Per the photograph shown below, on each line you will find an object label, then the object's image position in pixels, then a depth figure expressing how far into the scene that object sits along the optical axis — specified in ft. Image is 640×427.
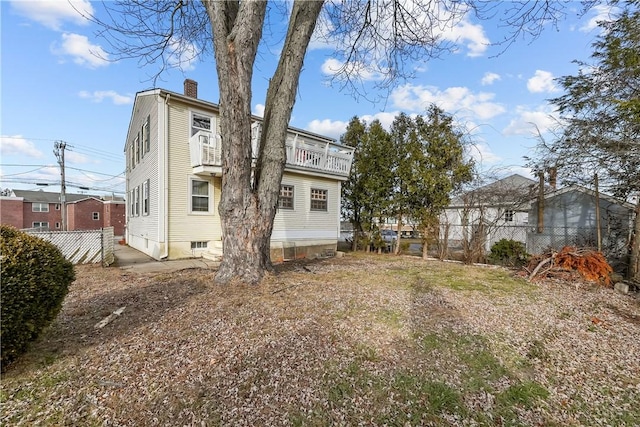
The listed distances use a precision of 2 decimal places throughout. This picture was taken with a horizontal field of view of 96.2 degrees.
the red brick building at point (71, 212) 113.39
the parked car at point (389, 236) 43.73
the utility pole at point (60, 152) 77.15
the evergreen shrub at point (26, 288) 7.75
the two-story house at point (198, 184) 32.09
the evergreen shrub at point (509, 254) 31.96
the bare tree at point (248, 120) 16.40
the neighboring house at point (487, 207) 33.45
